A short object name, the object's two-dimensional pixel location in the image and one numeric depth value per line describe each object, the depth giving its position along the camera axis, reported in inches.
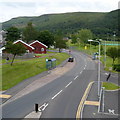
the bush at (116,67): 1722.9
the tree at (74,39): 5021.9
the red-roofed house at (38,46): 2691.9
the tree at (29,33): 3309.5
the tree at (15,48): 1523.7
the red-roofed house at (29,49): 2404.0
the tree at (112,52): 1823.9
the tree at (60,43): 2934.3
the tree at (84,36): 4729.3
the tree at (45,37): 3112.7
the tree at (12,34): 3262.1
